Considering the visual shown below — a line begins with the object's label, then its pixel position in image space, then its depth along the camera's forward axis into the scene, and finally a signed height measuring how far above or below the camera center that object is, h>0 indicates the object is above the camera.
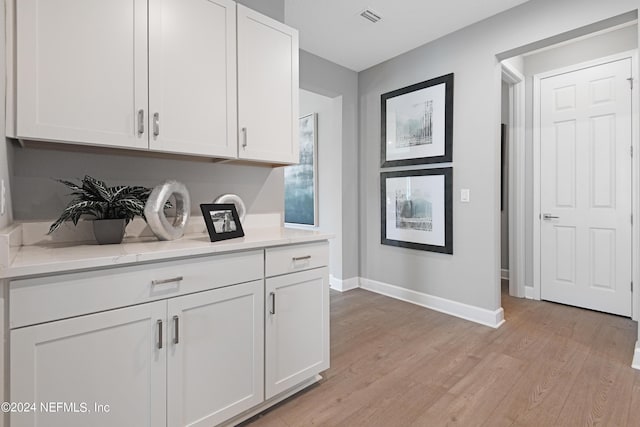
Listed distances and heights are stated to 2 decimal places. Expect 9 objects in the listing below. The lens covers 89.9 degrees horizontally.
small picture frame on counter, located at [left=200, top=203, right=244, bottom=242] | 1.54 -0.03
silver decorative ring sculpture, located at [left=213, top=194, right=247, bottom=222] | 1.84 +0.08
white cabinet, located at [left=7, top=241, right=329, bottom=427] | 1.02 -0.49
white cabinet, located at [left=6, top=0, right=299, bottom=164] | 1.23 +0.64
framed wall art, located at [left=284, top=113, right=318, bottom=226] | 4.23 +0.46
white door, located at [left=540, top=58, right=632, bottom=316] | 2.92 +0.25
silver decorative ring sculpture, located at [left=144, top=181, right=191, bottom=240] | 1.46 +0.02
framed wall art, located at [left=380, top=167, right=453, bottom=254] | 3.08 +0.05
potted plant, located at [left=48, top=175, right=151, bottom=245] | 1.36 +0.03
